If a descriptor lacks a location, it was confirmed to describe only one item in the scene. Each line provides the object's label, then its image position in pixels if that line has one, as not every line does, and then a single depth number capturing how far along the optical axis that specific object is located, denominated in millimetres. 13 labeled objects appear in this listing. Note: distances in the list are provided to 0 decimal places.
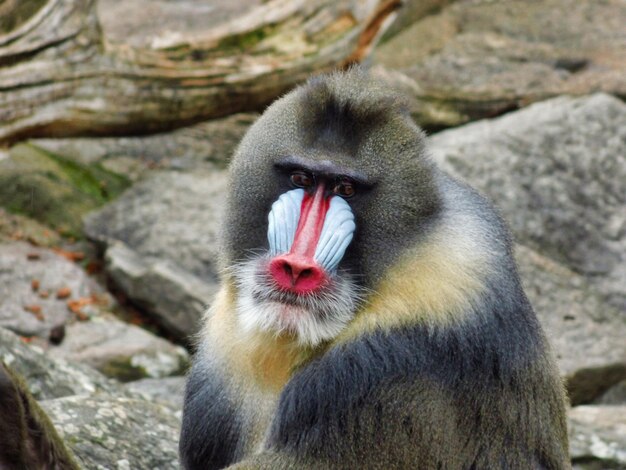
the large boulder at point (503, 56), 17797
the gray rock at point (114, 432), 7879
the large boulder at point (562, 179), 14648
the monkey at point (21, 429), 5340
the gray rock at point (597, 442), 10437
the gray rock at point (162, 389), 11109
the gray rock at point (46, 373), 9453
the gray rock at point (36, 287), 13070
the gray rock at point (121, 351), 12453
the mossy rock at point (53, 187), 15312
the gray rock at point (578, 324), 12828
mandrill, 6645
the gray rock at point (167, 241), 13750
